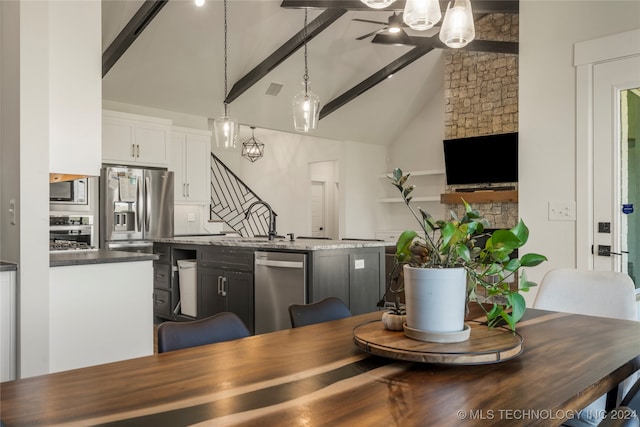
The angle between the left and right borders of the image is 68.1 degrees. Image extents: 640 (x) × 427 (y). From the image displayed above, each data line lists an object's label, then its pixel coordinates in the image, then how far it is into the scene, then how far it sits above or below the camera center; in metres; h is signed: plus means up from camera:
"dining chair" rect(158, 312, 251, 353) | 1.54 -0.41
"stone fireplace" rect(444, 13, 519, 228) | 7.01 +1.86
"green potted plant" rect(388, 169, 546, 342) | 1.31 -0.17
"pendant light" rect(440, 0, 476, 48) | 2.17 +0.88
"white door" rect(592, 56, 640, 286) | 3.03 +0.28
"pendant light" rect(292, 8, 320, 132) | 3.65 +0.81
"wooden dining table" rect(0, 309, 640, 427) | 0.91 -0.40
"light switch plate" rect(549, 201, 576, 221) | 3.23 +0.00
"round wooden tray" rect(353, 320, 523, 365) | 1.21 -0.37
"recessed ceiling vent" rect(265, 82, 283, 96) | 7.20 +1.91
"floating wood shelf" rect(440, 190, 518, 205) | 6.67 +0.22
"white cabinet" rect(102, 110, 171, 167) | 5.71 +0.93
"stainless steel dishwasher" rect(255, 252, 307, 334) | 3.66 -0.60
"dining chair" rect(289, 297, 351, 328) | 1.93 -0.42
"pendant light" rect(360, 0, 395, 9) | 2.14 +0.95
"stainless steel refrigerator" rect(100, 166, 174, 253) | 5.44 +0.08
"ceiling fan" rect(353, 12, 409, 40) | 4.95 +2.00
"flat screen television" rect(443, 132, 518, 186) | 6.86 +0.80
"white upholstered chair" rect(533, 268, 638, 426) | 2.13 -0.39
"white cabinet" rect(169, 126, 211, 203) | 6.60 +0.72
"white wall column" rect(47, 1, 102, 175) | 2.77 +0.76
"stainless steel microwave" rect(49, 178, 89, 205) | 4.96 +0.23
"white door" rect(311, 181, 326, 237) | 10.21 +0.10
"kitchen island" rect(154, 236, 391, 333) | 3.65 -0.53
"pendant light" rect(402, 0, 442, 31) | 2.06 +0.88
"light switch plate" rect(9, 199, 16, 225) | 2.46 +0.01
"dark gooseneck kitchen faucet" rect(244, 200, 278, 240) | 4.49 -0.15
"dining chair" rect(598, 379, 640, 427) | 0.83 -0.39
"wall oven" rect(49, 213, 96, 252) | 5.02 -0.16
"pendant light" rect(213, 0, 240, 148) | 3.97 +0.69
